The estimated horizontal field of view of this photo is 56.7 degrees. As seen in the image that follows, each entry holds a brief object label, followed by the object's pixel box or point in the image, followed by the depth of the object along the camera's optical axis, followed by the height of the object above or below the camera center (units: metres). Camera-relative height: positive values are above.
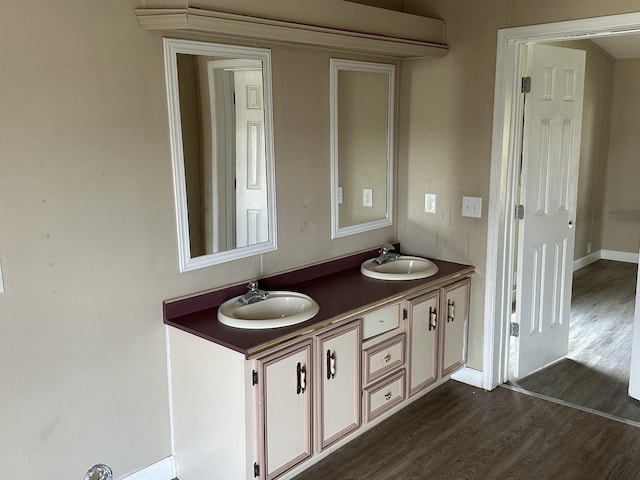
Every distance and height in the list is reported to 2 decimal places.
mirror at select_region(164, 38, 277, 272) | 2.46 -0.03
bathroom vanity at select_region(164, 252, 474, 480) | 2.30 -0.97
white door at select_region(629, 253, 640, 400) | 3.25 -1.23
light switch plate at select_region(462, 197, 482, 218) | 3.33 -0.37
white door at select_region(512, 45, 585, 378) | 3.33 -0.36
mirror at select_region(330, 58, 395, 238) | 3.19 -0.02
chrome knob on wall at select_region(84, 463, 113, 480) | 2.26 -1.25
